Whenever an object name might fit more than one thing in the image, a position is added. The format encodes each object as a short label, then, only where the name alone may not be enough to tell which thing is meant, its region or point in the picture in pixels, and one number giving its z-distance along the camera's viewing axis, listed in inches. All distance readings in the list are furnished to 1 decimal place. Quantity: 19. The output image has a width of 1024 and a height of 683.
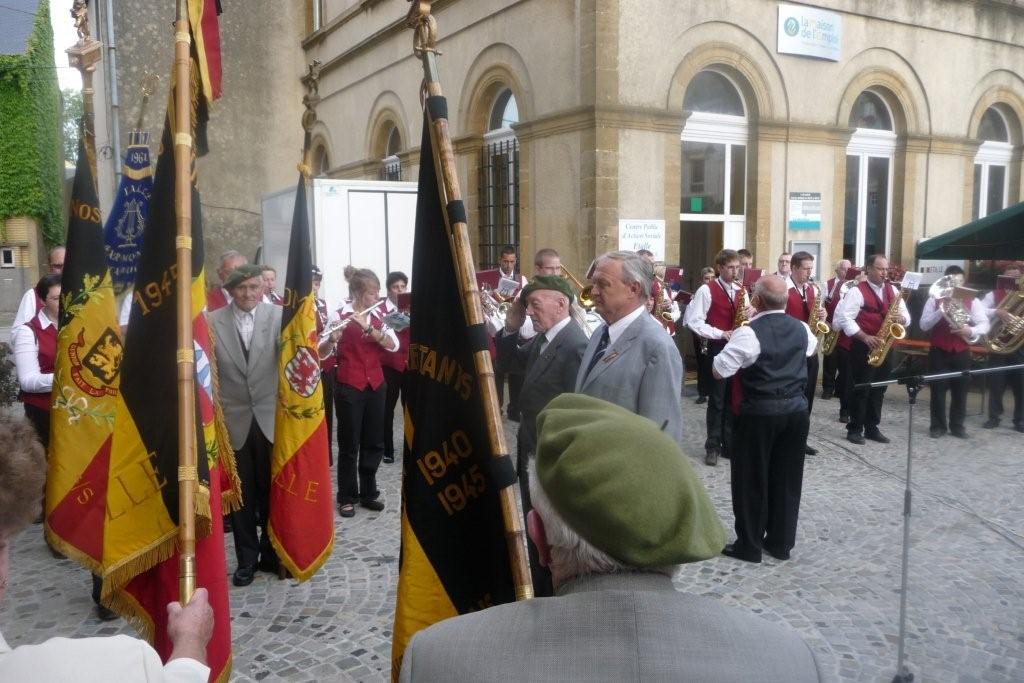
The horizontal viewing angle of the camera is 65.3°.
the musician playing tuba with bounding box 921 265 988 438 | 353.7
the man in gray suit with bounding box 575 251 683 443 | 145.6
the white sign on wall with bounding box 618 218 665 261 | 450.9
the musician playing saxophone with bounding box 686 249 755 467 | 338.3
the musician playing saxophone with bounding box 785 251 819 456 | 346.6
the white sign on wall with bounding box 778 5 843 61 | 491.2
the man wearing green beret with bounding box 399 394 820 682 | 49.3
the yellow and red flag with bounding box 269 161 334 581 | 179.3
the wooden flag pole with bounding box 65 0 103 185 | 174.3
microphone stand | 146.3
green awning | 276.8
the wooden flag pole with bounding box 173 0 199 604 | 104.3
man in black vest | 212.5
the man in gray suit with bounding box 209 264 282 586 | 198.8
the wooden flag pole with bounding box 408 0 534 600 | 94.0
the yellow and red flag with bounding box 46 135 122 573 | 170.7
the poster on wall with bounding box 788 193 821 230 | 513.0
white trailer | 447.8
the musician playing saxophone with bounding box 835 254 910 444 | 350.3
